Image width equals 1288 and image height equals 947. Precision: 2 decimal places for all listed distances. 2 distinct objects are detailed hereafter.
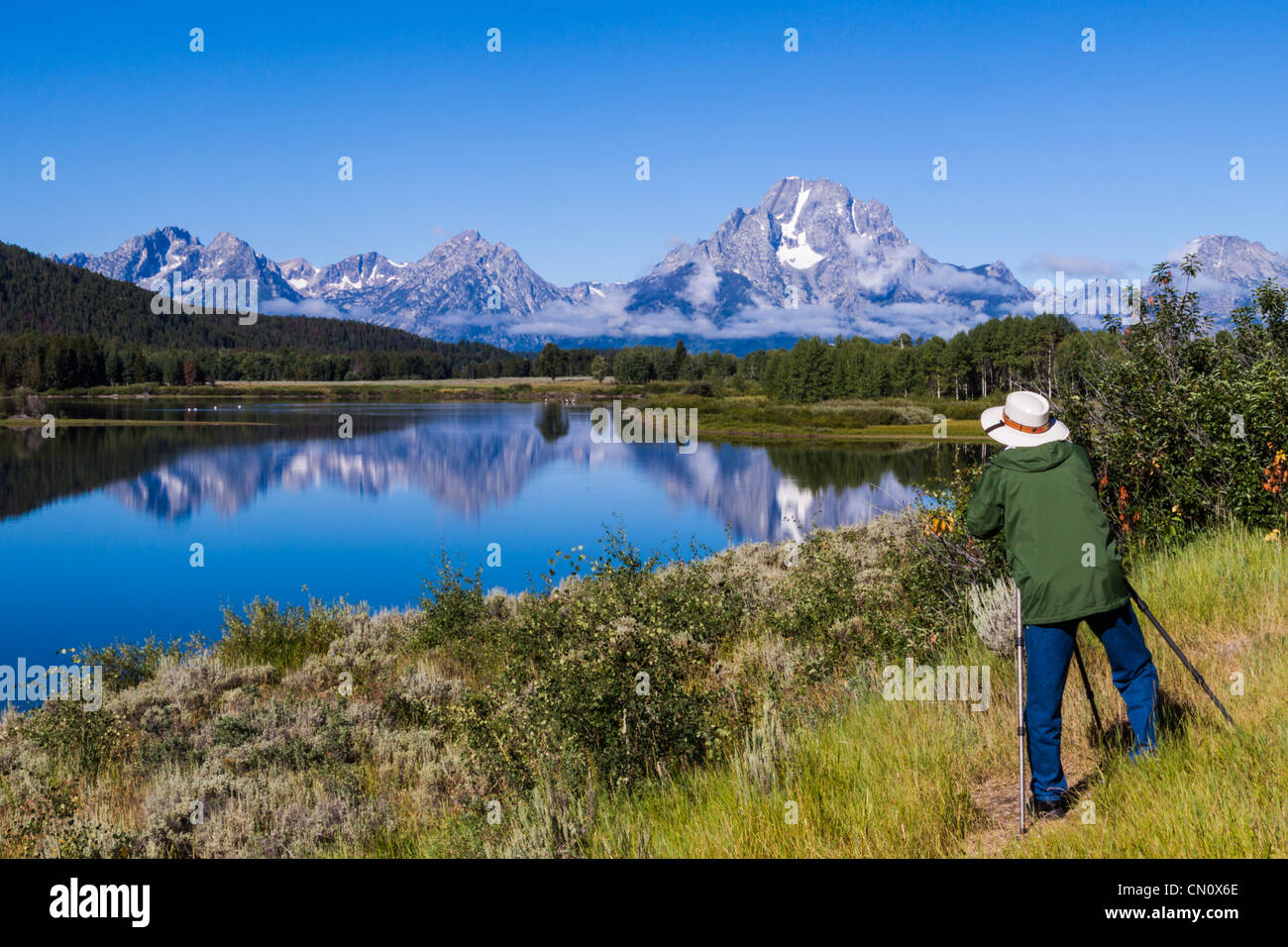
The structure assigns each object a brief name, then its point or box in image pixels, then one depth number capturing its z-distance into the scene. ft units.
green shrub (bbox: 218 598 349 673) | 49.14
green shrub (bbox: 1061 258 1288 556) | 33.09
